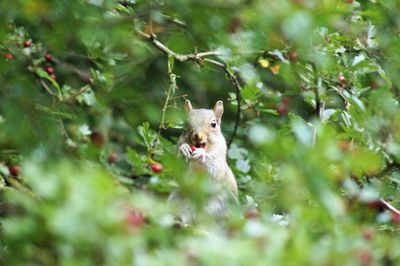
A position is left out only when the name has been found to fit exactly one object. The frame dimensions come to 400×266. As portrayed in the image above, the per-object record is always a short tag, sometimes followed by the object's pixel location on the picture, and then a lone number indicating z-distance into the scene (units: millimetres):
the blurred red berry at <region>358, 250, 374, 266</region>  3238
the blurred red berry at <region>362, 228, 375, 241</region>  3590
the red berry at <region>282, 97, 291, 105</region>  7838
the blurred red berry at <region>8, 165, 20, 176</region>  5487
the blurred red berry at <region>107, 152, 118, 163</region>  7059
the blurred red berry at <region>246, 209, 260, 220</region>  3984
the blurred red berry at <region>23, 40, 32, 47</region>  6781
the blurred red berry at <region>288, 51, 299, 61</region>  5418
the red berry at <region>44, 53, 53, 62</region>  7396
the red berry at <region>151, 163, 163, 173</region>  5602
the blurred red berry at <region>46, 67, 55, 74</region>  7480
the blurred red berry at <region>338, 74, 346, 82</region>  6432
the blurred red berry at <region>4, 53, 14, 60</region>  4939
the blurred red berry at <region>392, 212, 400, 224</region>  4946
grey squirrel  6512
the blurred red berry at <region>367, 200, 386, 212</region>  4741
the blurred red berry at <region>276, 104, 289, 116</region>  7907
